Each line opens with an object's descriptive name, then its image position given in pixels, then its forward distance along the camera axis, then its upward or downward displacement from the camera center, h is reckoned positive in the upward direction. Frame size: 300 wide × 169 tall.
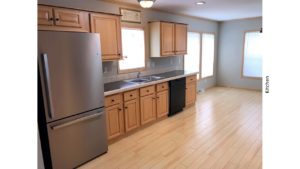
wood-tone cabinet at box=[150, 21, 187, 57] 4.32 +0.59
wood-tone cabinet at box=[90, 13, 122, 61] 2.98 +0.52
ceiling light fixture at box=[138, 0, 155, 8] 2.67 +0.84
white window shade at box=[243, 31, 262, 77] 6.47 +0.26
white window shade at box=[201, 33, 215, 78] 6.69 +0.31
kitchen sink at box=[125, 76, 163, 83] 3.92 -0.29
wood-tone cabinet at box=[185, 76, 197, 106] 4.81 -0.66
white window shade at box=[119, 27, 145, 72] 3.98 +0.33
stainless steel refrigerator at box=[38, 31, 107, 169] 2.19 -0.38
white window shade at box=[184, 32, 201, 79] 5.97 +0.34
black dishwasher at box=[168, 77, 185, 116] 4.30 -0.71
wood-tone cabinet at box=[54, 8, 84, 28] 2.52 +0.64
